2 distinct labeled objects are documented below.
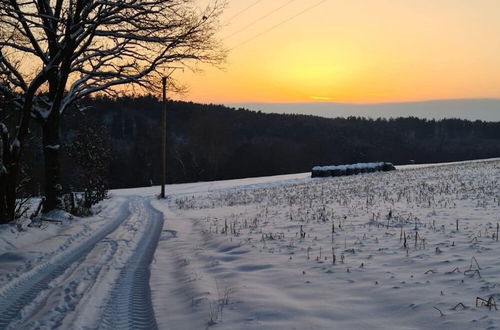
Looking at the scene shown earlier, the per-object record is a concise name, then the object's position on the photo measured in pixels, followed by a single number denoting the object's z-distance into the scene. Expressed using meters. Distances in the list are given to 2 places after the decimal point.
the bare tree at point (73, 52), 11.81
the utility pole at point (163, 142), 29.41
